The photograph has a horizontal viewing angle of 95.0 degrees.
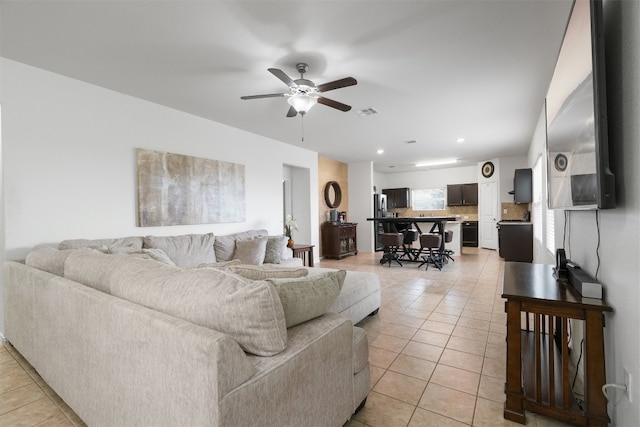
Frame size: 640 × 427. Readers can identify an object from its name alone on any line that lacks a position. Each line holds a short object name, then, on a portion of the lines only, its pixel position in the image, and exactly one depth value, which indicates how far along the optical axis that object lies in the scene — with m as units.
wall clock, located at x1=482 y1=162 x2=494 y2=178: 8.03
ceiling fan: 2.54
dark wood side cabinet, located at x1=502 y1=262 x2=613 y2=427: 1.42
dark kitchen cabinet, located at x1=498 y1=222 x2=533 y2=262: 6.10
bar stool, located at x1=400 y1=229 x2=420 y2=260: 6.30
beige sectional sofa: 0.95
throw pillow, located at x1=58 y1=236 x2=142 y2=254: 2.73
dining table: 6.11
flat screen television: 1.21
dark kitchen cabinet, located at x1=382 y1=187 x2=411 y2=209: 10.12
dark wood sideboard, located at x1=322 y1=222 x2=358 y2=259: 6.98
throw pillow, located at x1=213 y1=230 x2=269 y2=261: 3.99
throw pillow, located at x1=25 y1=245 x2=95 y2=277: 2.02
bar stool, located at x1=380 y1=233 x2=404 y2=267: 6.04
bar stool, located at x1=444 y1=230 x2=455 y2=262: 6.37
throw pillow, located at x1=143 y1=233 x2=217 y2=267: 3.36
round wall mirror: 7.38
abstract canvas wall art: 3.49
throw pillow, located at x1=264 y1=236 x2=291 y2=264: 4.29
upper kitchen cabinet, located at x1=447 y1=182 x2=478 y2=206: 8.97
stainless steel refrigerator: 8.33
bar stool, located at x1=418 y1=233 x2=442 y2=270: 5.74
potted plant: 5.43
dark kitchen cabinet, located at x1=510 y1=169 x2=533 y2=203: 6.23
